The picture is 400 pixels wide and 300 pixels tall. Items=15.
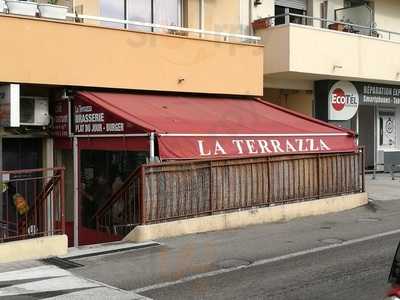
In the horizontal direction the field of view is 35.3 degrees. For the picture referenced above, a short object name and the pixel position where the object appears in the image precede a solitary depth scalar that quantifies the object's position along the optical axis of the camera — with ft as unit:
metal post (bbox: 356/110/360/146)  73.80
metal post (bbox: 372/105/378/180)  77.10
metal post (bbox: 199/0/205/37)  54.75
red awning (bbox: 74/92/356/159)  40.14
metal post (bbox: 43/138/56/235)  36.58
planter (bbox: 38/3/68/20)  42.73
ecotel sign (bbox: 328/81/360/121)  67.26
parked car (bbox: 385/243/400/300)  14.12
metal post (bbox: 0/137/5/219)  44.08
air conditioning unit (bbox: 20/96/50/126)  45.06
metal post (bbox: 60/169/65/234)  33.83
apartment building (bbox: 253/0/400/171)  59.06
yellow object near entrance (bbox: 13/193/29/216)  42.75
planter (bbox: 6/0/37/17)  41.34
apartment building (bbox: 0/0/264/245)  41.55
